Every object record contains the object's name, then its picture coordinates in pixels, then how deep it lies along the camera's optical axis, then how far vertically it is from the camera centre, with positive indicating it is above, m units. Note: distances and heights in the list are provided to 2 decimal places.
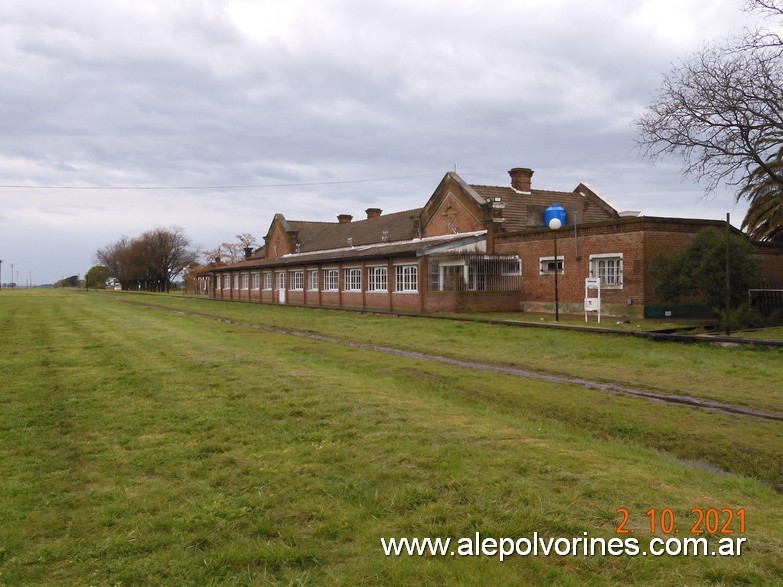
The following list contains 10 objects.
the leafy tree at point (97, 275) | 142.50 +3.70
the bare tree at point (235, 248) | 104.28 +7.33
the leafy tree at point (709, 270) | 19.00 +0.63
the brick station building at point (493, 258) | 23.69 +1.57
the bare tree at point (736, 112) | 20.29 +6.08
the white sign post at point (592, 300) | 22.02 -0.33
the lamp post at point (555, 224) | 28.31 +3.06
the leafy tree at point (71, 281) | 191.12 +3.32
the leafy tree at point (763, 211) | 30.70 +4.02
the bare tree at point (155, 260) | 111.44 +5.79
